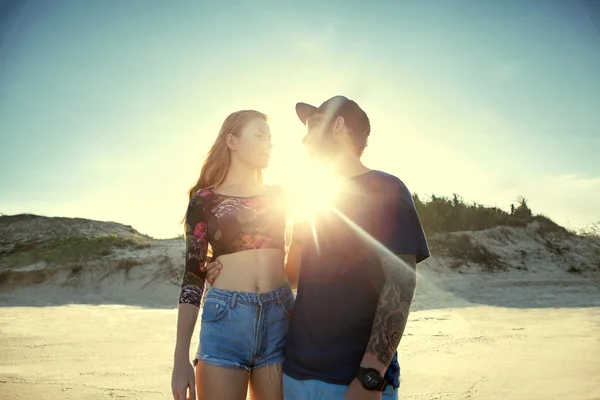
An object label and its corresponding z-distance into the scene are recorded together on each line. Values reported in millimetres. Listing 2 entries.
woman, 2381
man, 1851
